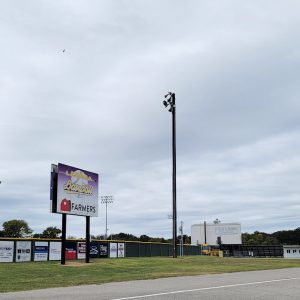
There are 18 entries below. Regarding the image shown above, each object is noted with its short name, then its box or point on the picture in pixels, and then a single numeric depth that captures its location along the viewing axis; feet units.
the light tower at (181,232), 193.31
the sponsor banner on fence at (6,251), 104.53
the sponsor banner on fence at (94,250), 132.05
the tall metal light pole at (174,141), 130.82
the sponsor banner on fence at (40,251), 113.30
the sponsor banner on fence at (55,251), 117.19
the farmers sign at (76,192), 95.66
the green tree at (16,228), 358.23
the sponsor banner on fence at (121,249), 143.23
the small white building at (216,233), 368.68
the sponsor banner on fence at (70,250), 121.32
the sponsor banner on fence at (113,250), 139.03
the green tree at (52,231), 341.66
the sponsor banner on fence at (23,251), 108.58
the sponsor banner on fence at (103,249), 135.74
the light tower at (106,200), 336.82
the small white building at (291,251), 299.21
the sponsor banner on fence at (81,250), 125.49
